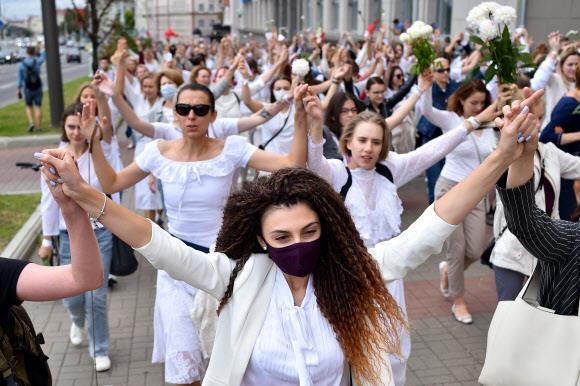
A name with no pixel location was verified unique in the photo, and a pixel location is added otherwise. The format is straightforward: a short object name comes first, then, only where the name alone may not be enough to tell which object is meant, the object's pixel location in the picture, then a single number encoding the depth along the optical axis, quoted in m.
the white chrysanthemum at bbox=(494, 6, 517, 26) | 5.29
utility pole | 17.03
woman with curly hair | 2.50
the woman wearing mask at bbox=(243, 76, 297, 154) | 8.11
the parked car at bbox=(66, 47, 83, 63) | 69.62
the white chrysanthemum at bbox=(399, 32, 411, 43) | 7.59
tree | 20.86
